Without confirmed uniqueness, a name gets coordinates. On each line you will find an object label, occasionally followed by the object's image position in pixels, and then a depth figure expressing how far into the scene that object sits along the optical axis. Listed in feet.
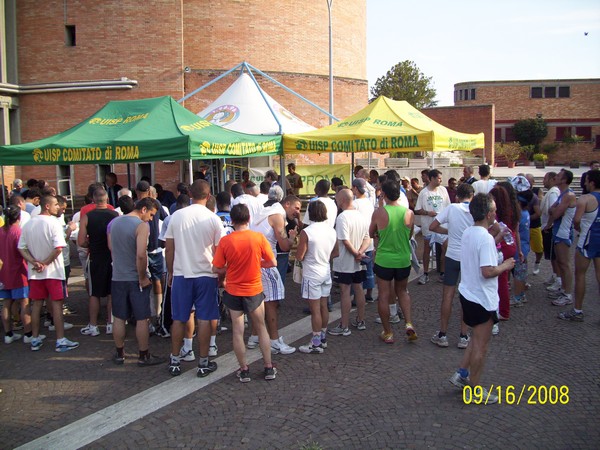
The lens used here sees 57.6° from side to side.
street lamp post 64.59
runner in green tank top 21.25
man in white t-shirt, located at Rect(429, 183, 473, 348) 21.15
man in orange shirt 17.87
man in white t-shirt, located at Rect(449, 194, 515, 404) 16.02
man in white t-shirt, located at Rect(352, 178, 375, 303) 24.70
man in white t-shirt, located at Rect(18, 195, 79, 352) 21.49
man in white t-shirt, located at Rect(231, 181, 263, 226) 25.79
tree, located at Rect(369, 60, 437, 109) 153.17
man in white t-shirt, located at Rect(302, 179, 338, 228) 24.48
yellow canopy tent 34.60
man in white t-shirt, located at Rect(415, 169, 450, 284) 30.73
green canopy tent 29.96
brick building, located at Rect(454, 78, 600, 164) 158.92
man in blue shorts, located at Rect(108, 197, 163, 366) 19.63
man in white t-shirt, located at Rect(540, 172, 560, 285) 28.91
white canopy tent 44.52
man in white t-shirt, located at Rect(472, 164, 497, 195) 31.07
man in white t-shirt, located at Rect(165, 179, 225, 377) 18.65
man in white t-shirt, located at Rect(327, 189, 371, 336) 21.89
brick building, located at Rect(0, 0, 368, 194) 70.54
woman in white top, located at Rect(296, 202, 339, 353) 20.45
